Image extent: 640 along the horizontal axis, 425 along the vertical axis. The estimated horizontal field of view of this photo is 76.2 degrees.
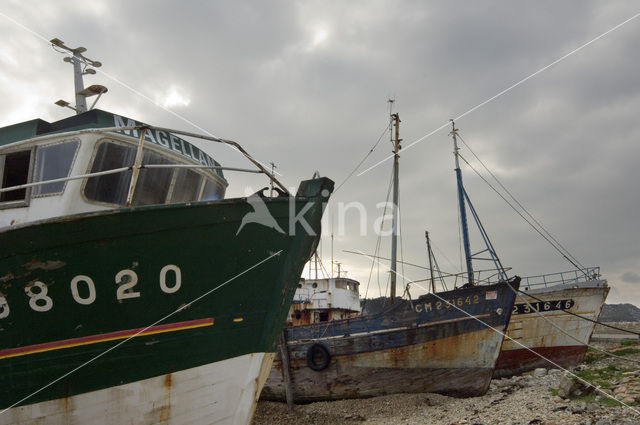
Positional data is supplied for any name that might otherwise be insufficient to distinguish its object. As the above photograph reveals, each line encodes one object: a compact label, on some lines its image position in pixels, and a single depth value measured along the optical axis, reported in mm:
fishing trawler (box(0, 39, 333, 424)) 4656
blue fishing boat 13234
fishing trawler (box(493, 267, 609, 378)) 16875
